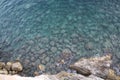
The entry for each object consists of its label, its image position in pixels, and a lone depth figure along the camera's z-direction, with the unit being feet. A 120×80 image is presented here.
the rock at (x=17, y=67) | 51.31
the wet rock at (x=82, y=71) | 47.67
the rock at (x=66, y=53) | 51.78
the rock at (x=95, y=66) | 47.58
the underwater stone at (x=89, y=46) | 52.44
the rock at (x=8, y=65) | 52.27
